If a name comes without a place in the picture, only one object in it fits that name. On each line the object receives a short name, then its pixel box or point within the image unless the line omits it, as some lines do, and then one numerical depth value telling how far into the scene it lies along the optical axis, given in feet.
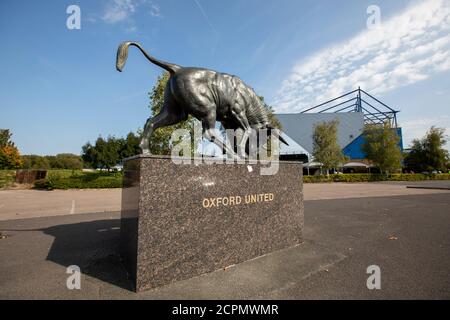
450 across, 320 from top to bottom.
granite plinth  9.93
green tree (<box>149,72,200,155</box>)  68.90
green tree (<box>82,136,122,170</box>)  145.07
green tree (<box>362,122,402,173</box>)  116.37
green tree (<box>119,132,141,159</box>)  140.06
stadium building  212.43
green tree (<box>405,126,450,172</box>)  117.60
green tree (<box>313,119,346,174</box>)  127.33
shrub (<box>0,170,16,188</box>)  72.28
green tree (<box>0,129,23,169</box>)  126.88
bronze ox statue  13.12
